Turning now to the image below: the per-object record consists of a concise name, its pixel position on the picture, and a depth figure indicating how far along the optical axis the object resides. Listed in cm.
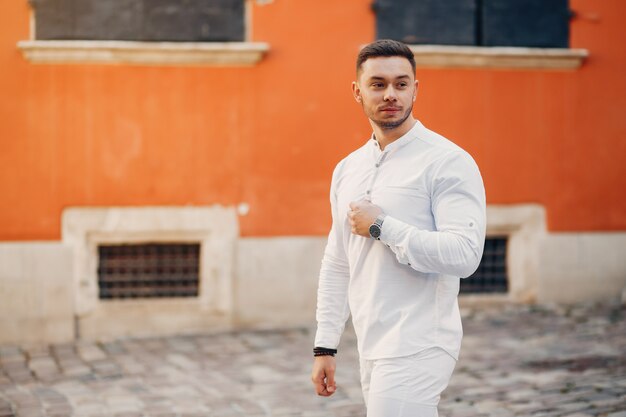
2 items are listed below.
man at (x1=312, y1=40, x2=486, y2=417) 316
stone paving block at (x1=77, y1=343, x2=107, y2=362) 744
